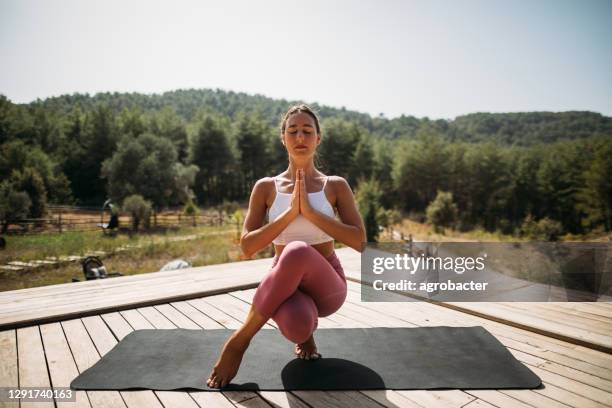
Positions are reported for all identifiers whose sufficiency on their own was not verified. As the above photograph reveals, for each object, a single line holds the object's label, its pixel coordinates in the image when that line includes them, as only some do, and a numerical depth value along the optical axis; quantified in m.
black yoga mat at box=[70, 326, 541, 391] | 1.95
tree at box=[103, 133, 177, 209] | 27.94
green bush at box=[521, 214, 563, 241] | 34.84
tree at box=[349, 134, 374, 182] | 44.09
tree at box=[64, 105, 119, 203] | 34.31
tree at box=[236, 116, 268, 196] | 43.22
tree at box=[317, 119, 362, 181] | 42.59
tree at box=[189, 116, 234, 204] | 40.47
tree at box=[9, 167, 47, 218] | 17.30
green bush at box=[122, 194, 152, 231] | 21.67
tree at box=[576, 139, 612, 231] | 34.66
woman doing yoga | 1.74
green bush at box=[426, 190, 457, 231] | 39.62
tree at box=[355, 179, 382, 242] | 19.00
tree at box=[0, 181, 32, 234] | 13.04
